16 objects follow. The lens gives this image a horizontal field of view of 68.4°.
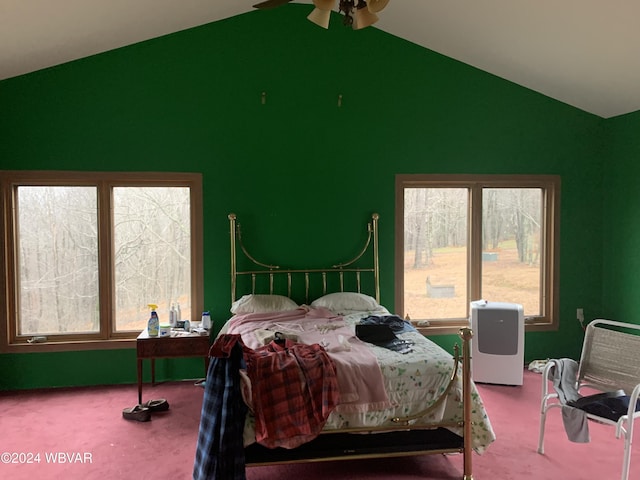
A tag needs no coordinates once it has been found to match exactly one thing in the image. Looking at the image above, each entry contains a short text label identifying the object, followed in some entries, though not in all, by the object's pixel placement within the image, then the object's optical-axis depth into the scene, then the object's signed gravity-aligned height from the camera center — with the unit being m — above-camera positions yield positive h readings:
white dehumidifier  4.23 -1.07
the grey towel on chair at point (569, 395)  2.65 -1.06
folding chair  3.05 -0.94
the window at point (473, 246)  4.73 -0.21
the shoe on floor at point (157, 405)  3.65 -1.38
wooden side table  3.77 -0.96
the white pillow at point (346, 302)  4.16 -0.68
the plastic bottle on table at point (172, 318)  4.06 -0.78
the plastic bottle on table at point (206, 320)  4.08 -0.81
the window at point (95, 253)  4.23 -0.23
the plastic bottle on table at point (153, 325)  3.82 -0.79
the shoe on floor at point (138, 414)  3.52 -1.40
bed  2.44 -0.96
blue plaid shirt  2.38 -1.00
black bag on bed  3.05 -0.74
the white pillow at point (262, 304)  4.04 -0.67
